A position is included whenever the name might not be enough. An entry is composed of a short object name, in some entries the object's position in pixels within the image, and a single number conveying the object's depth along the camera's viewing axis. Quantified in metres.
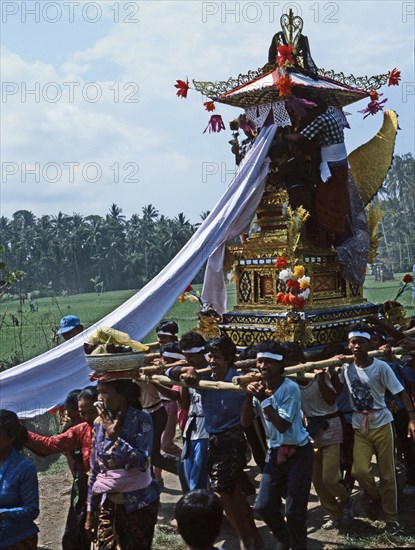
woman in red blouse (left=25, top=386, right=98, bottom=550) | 4.32
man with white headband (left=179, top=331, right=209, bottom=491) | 5.22
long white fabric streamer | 5.73
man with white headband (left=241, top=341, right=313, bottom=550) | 4.46
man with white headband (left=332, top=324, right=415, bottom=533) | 5.41
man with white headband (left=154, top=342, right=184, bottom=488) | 5.61
